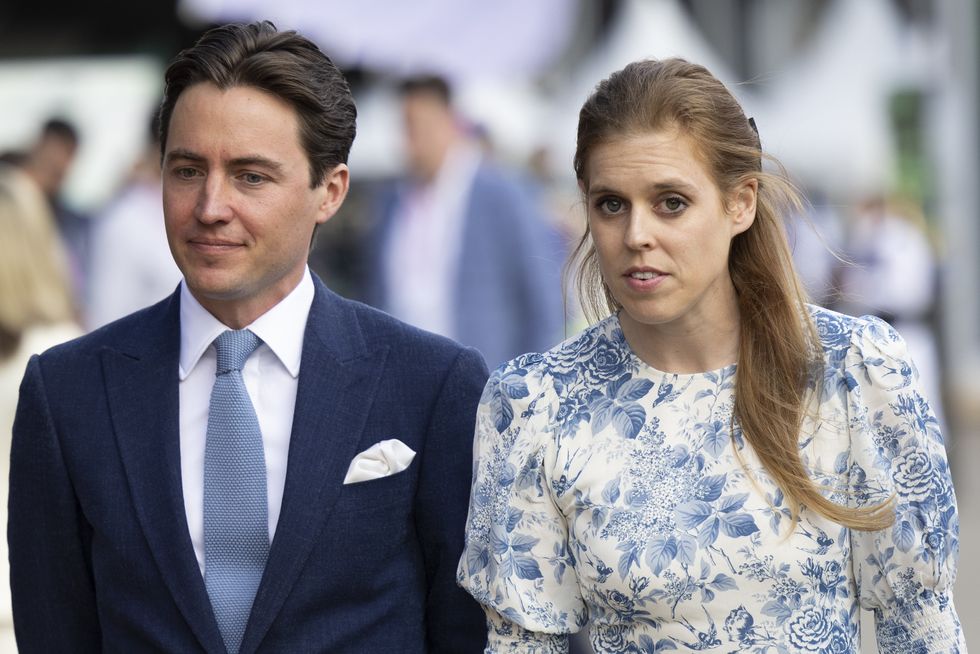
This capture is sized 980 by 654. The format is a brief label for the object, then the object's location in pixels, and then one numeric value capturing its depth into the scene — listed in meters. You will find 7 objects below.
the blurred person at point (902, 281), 19.67
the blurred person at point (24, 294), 9.14
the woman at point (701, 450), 5.35
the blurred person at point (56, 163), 20.03
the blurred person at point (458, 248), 13.37
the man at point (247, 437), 5.64
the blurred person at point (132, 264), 14.70
